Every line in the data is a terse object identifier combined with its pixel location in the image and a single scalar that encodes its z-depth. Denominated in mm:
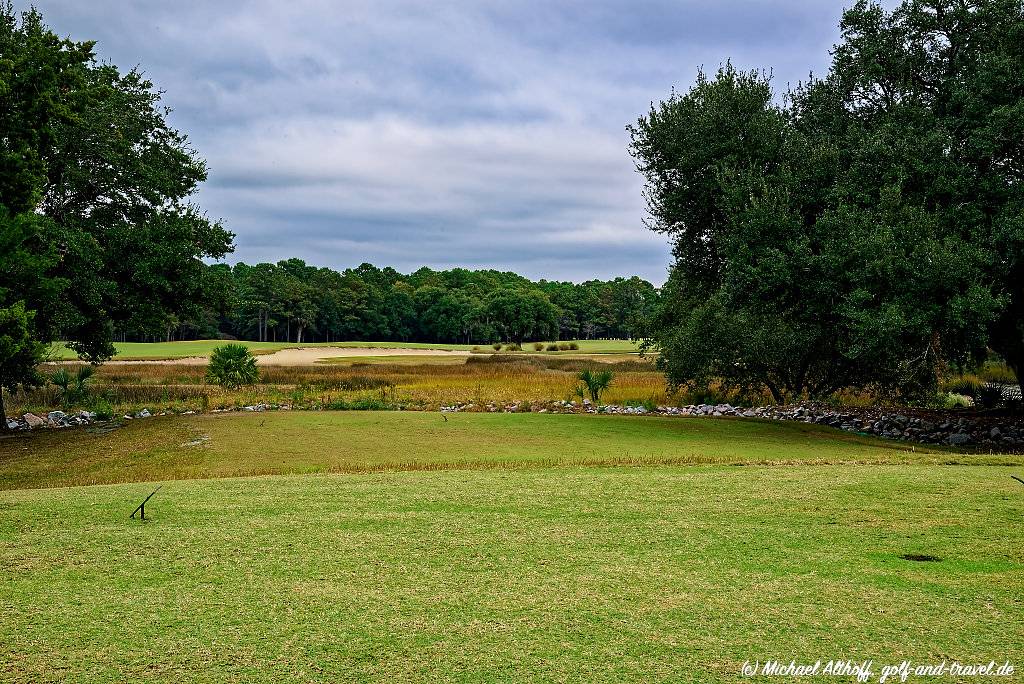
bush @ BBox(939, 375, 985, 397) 30291
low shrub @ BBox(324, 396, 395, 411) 25328
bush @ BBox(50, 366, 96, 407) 28672
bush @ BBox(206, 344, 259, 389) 33281
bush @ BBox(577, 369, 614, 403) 28344
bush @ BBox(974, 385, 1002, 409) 25672
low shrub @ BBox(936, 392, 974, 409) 27916
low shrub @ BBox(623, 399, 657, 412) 27016
